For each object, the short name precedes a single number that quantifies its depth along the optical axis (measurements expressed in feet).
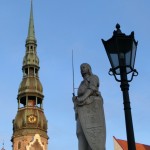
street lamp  23.85
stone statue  26.78
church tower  220.43
